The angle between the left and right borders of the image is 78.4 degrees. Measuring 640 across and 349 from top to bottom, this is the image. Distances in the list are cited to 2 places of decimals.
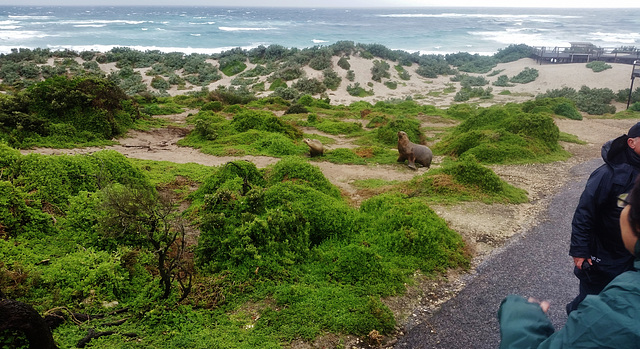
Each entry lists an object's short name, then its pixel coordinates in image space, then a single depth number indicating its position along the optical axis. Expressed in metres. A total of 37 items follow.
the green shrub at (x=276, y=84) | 31.14
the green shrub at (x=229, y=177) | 7.91
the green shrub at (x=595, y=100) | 22.81
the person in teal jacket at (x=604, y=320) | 1.47
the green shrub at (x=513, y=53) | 44.41
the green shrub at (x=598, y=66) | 32.41
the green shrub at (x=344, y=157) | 12.31
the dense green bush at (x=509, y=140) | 12.20
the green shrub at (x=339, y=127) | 17.16
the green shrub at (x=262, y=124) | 15.30
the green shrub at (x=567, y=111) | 19.02
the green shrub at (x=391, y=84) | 33.62
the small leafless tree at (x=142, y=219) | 4.16
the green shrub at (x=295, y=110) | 21.27
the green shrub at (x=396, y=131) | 15.09
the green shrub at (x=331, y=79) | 32.09
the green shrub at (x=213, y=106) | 20.56
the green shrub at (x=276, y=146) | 13.07
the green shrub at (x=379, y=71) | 34.66
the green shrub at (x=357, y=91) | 31.31
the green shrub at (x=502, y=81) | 33.69
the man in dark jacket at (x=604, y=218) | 3.14
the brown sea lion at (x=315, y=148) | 12.56
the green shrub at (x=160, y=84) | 30.24
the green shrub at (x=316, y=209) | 6.27
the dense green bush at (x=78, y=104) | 12.53
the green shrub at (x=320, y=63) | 34.88
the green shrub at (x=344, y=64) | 35.62
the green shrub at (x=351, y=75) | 34.00
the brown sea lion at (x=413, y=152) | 11.71
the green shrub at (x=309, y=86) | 30.34
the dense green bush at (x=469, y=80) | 34.56
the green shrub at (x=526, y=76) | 33.88
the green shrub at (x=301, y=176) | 8.10
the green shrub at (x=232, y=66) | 36.29
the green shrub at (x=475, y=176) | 8.80
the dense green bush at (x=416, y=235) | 5.78
